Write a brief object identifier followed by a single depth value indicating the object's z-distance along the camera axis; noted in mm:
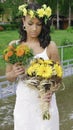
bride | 3113
